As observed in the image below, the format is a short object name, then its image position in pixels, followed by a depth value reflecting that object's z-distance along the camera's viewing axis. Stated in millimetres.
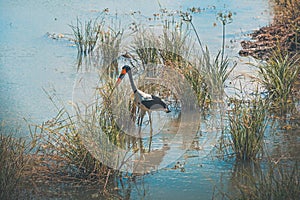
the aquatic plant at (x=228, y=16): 27336
